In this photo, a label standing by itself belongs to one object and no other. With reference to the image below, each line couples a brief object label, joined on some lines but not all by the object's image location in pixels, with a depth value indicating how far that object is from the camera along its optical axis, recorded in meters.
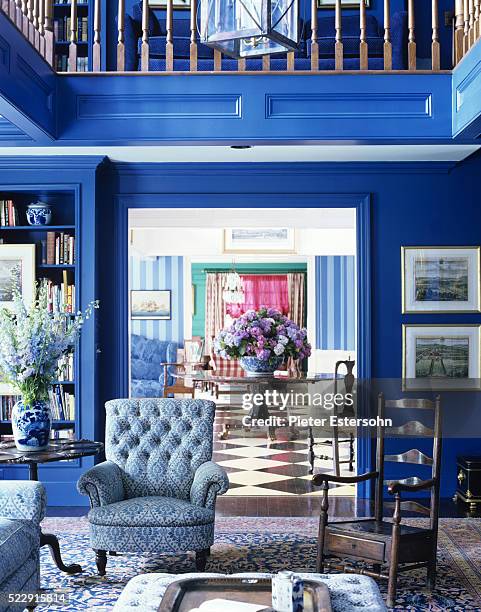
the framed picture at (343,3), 7.46
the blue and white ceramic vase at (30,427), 5.00
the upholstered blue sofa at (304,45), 6.42
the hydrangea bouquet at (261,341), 8.98
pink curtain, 17.70
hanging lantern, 3.12
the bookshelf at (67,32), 7.14
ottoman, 3.09
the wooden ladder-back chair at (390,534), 4.45
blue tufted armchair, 4.71
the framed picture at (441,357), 7.19
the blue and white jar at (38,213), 7.16
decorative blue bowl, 9.01
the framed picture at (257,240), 14.51
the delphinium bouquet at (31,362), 5.02
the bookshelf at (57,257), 7.11
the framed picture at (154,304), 16.33
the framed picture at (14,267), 7.14
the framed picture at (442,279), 7.25
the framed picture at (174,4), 7.57
